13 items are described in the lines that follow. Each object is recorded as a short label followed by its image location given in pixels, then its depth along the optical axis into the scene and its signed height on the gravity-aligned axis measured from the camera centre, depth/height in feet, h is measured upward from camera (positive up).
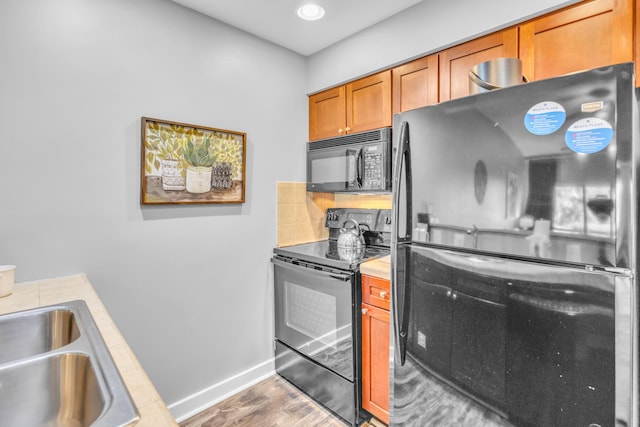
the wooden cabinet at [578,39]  4.16 +2.35
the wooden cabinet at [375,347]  5.71 -2.54
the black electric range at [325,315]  6.14 -2.25
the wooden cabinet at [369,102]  6.85 +2.33
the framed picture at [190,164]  5.84 +0.86
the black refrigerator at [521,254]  2.96 -0.52
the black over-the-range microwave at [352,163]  6.68 +1.00
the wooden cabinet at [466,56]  5.16 +2.57
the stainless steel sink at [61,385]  2.40 -1.41
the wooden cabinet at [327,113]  7.76 +2.38
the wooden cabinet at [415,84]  6.08 +2.43
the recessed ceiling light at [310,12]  6.14 +3.82
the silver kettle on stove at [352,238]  7.47 -0.73
